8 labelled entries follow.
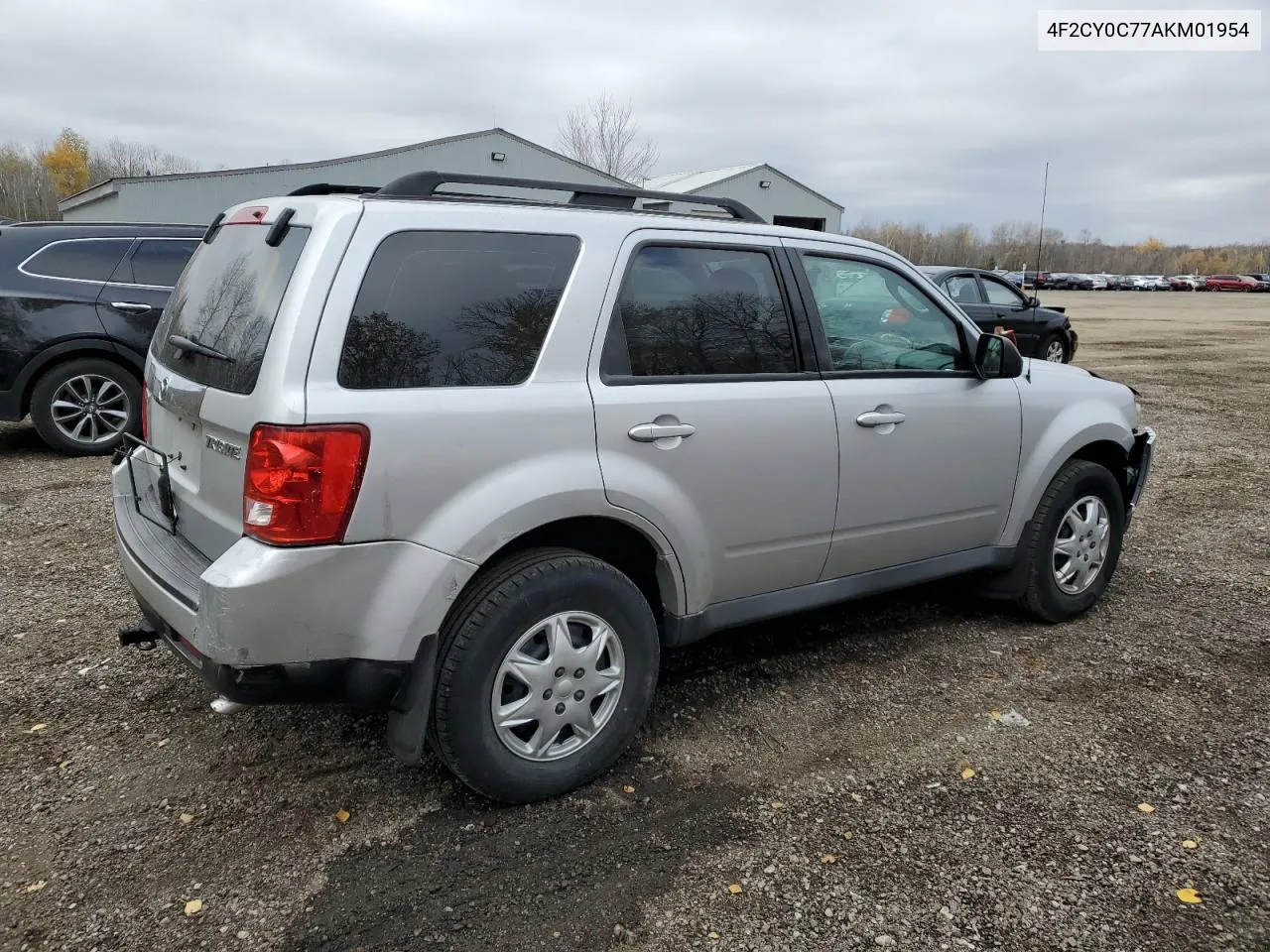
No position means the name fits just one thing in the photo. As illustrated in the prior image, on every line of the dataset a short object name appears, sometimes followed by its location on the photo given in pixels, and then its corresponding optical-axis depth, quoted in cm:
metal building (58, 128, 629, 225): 2488
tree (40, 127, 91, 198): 8850
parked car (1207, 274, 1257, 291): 6794
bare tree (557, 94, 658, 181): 4322
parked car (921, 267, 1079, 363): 1332
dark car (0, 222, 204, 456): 723
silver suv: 250
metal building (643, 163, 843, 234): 3194
